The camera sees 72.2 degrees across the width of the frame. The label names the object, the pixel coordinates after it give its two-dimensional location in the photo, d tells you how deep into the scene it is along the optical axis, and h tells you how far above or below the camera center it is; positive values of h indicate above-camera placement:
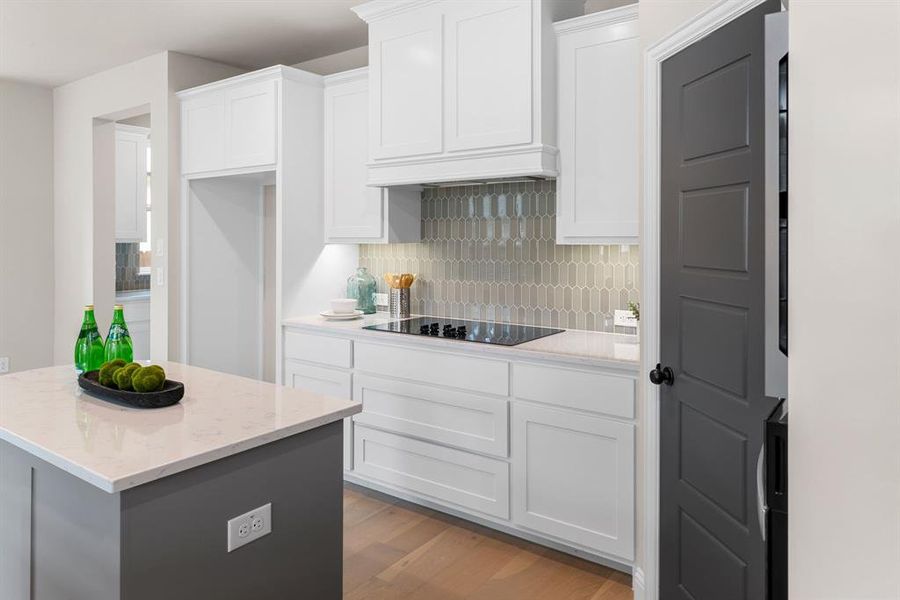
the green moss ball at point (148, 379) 1.77 -0.25
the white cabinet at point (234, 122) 3.60 +1.06
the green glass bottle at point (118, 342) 2.05 -0.17
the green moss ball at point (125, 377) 1.80 -0.25
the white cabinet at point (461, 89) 2.74 +0.97
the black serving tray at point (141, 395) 1.75 -0.30
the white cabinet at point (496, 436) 2.51 -0.66
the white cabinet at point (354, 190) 3.50 +0.59
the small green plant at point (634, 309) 2.83 -0.08
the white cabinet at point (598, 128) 2.61 +0.72
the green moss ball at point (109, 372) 1.87 -0.24
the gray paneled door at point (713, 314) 1.58 -0.07
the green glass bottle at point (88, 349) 2.06 -0.19
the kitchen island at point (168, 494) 1.34 -0.49
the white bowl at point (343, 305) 3.64 -0.08
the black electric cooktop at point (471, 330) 2.95 -0.20
